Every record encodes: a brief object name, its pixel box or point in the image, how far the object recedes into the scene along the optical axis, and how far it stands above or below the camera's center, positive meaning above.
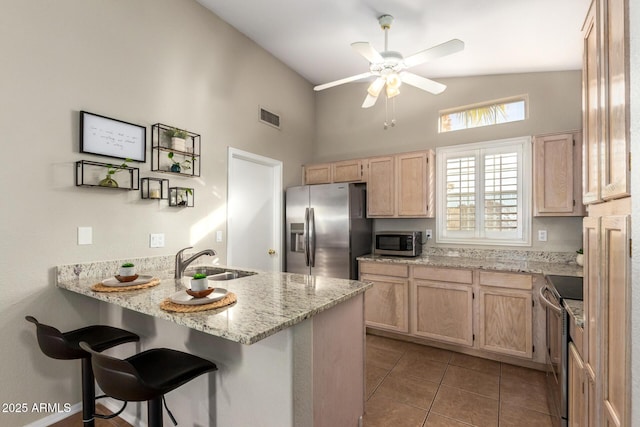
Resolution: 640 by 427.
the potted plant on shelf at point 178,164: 2.74 +0.46
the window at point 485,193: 3.34 +0.25
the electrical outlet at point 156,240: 2.64 -0.24
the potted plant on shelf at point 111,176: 2.27 +0.28
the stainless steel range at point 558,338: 1.71 -0.78
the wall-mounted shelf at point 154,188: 2.57 +0.22
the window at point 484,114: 3.47 +1.20
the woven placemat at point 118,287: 1.79 -0.45
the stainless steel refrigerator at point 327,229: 3.71 -0.20
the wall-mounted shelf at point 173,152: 2.66 +0.57
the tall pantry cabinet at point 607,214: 0.89 +0.00
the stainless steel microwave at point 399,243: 3.62 -0.36
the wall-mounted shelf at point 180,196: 2.78 +0.16
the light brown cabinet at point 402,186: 3.65 +0.35
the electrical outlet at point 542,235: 3.24 -0.23
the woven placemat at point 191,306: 1.37 -0.43
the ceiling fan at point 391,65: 2.28 +1.21
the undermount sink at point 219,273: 2.53 -0.51
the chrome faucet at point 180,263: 2.19 -0.36
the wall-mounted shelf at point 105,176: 2.19 +0.29
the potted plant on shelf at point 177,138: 2.75 +0.70
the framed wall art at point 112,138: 2.21 +0.59
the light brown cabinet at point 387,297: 3.44 -0.97
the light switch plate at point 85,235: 2.20 -0.16
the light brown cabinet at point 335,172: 4.08 +0.59
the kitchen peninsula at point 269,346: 1.34 -0.69
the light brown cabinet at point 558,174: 2.90 +0.38
